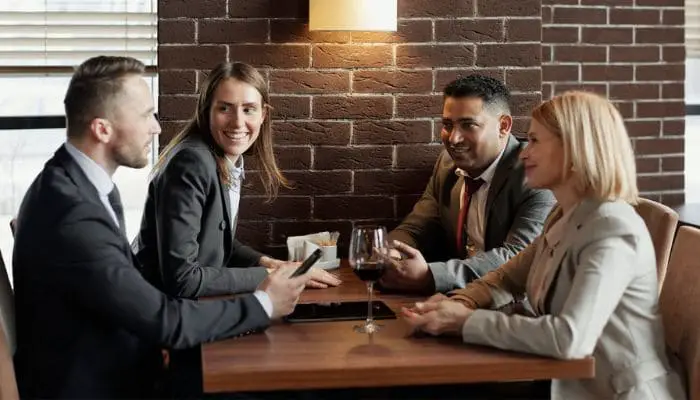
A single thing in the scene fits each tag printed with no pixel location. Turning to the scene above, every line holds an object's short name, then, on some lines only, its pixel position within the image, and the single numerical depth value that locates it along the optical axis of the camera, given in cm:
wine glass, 230
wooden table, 195
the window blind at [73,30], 413
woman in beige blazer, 206
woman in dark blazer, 274
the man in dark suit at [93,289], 214
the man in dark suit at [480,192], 301
